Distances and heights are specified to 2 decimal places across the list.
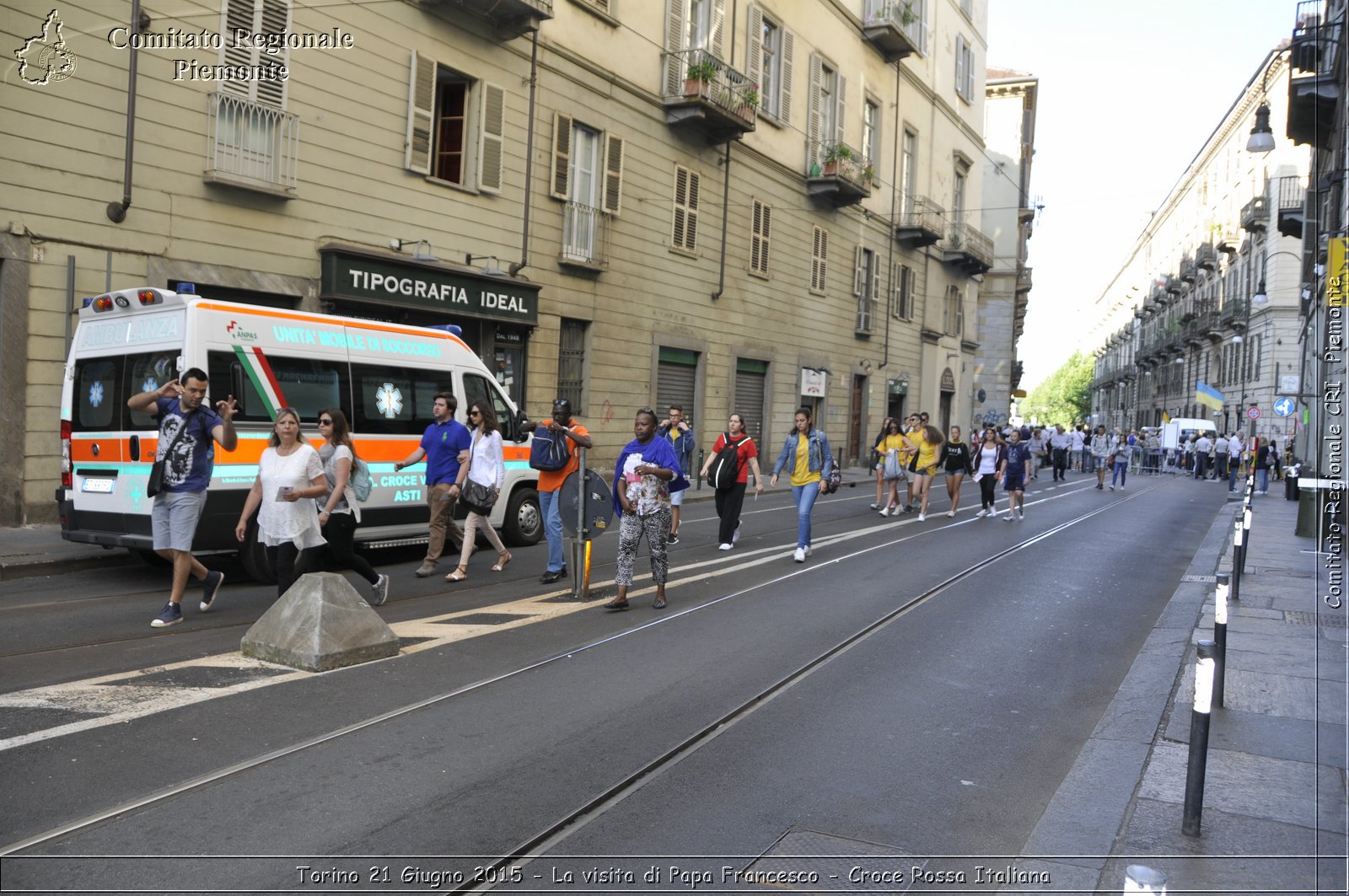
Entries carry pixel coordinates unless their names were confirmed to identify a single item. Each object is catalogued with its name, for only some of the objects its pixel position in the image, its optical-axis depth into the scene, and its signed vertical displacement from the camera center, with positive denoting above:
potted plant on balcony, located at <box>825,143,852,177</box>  28.73 +7.75
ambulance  9.06 +0.15
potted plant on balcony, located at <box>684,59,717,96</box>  22.44 +7.57
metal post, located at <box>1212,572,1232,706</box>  4.95 -0.76
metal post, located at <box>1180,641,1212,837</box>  4.02 -1.11
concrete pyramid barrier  6.27 -1.35
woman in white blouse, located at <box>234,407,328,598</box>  7.35 -0.61
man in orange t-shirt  9.52 -0.66
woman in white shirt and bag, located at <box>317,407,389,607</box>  7.66 -0.57
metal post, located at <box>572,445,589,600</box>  9.06 -1.17
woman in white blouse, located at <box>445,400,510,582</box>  10.10 -0.40
